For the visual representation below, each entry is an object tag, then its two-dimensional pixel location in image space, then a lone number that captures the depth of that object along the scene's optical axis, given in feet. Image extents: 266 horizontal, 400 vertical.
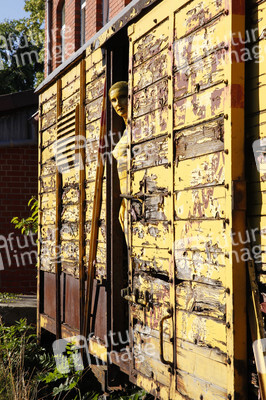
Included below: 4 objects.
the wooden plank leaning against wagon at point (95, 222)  17.47
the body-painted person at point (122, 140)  15.74
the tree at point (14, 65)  99.25
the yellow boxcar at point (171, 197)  10.18
